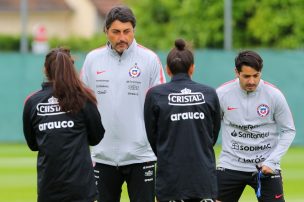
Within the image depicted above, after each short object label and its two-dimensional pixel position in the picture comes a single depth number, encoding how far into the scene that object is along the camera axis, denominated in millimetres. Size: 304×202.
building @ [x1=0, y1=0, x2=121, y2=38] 108687
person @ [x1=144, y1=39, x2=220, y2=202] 16234
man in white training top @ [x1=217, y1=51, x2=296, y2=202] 18797
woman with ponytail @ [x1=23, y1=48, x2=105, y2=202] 15648
